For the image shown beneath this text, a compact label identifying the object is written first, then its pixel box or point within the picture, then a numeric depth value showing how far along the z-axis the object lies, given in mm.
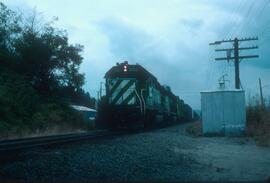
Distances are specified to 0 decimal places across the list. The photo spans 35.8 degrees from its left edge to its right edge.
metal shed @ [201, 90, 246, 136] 21266
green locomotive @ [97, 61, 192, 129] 22828
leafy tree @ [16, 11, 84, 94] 32438
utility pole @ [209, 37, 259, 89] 32631
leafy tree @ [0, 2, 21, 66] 31342
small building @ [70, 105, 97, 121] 44406
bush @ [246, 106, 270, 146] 15944
